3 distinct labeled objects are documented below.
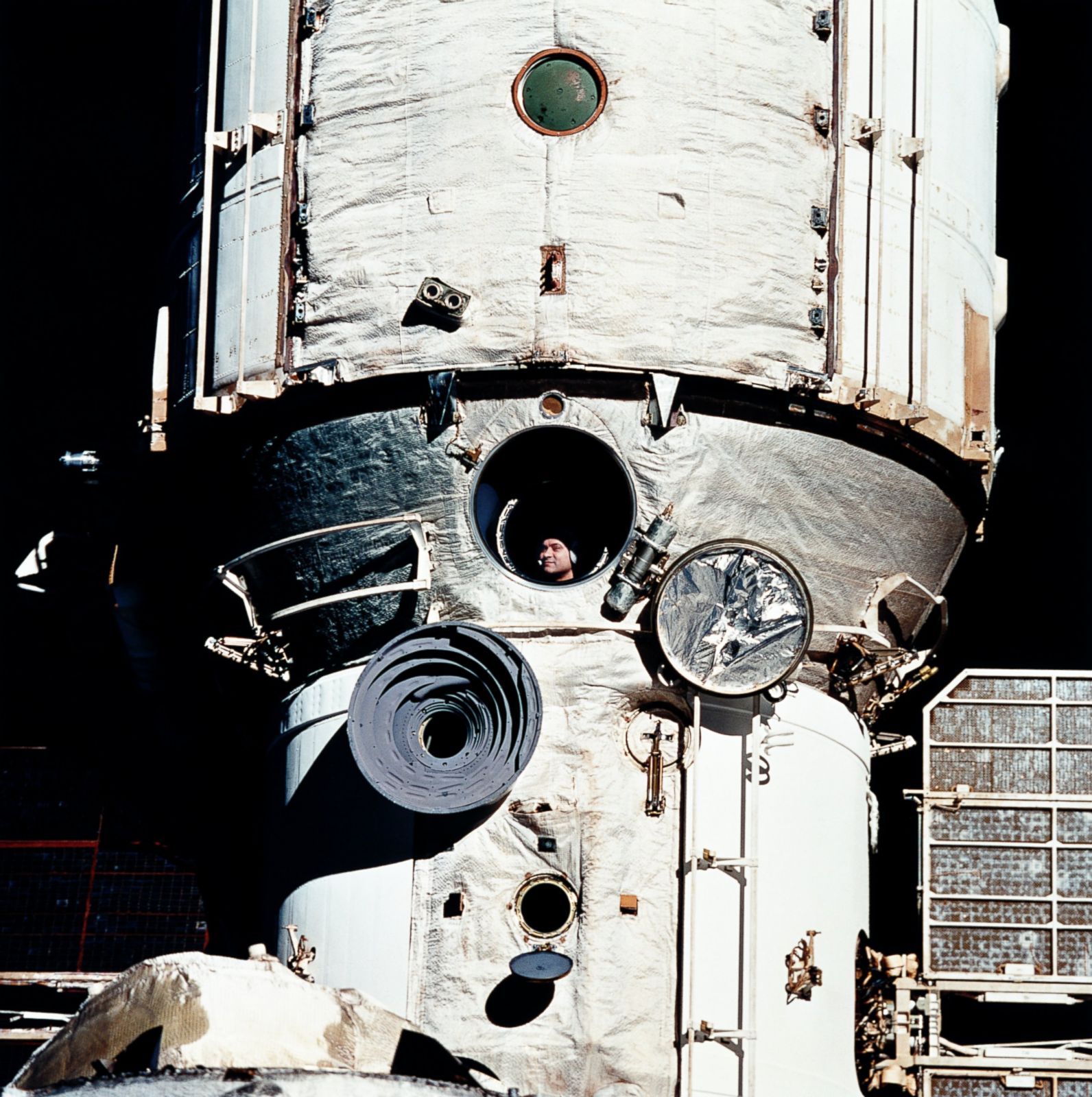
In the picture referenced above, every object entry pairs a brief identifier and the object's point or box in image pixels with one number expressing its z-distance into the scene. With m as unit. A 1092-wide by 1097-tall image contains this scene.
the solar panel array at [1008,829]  24.55
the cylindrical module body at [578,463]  21.62
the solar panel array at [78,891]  28.05
